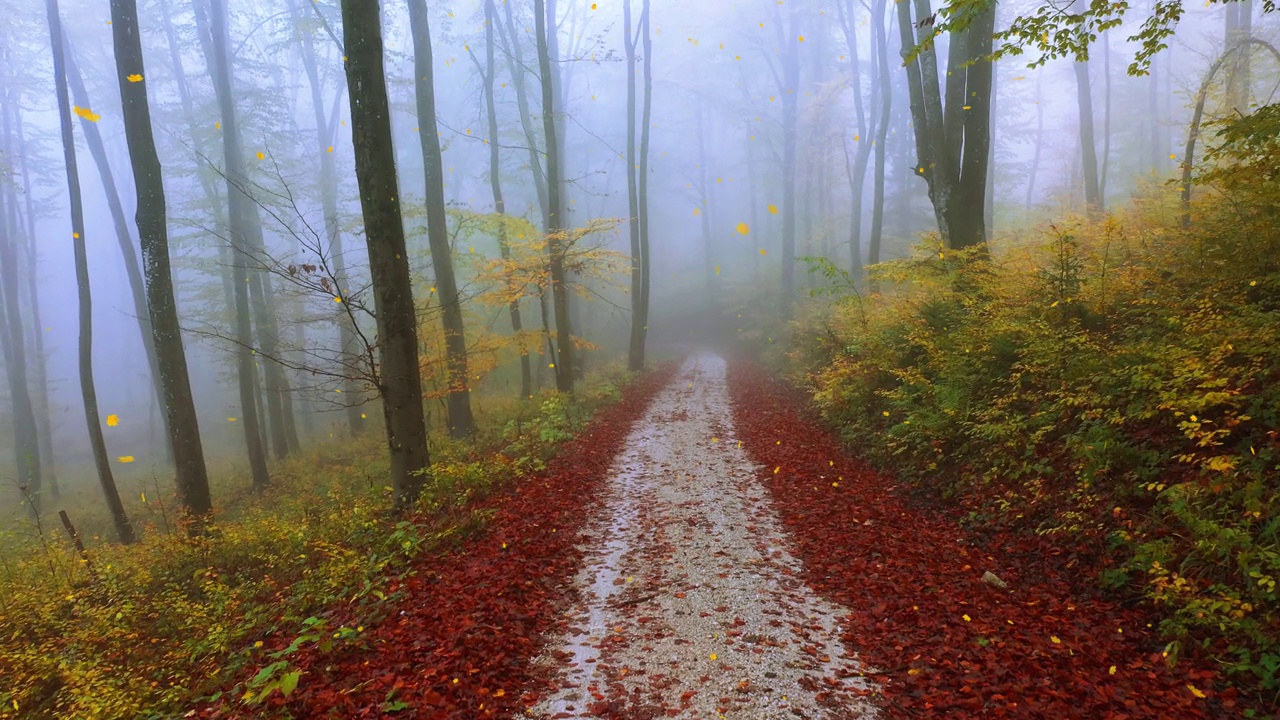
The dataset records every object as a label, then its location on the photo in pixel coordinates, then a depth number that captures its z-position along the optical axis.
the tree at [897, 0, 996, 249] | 9.05
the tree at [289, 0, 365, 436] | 20.52
